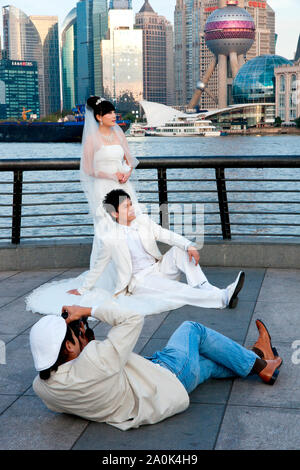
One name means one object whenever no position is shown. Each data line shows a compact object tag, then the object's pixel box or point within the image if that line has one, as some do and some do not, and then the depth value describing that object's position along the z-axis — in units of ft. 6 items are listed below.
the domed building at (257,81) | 376.07
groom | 16.21
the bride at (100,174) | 17.87
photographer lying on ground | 9.28
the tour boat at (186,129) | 329.93
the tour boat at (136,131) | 336.08
